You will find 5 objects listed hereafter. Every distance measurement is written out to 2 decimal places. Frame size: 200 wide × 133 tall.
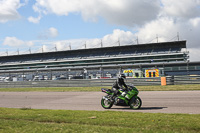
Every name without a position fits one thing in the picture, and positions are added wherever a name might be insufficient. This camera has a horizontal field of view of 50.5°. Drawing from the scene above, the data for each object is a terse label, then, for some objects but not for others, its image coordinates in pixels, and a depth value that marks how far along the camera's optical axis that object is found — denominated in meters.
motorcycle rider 9.60
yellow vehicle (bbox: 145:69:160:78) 33.77
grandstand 68.06
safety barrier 21.83
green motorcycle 9.35
